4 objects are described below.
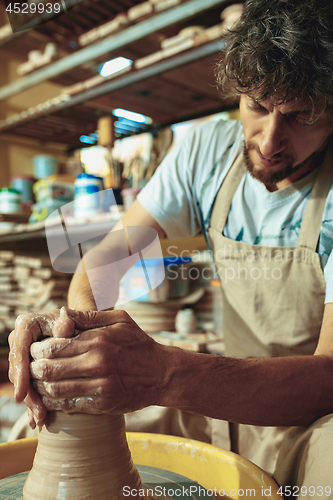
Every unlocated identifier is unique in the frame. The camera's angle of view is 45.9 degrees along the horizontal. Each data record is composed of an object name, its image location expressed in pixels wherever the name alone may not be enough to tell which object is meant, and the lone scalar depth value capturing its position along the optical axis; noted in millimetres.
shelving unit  1589
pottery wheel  722
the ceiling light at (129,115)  2239
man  606
